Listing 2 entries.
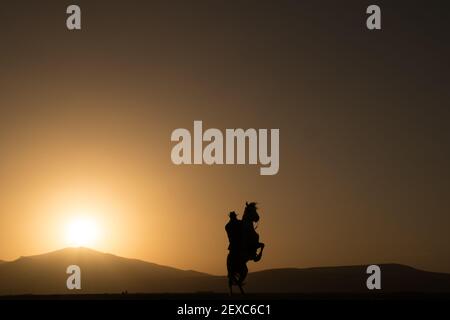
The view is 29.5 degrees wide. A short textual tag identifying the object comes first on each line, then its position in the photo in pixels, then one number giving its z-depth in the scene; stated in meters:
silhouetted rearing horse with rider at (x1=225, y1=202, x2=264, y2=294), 28.73
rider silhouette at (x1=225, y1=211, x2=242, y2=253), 28.72
